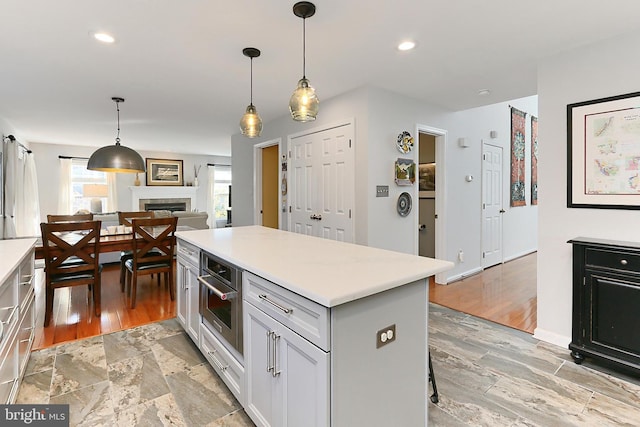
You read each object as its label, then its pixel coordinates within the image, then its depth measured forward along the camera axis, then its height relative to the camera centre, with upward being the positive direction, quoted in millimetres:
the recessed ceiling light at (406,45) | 2396 +1242
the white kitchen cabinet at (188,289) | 2307 -646
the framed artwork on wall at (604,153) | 2154 +368
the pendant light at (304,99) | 1953 +694
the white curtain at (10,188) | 5078 +344
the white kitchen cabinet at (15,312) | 1526 -603
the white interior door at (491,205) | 4781 -5
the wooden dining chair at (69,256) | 2793 -471
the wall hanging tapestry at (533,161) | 6055 +834
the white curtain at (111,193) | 8008 +386
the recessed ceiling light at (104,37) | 2248 +1248
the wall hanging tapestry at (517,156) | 5426 +872
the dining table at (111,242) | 3229 -357
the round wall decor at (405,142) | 3496 +717
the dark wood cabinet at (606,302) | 1986 -657
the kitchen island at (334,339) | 1132 -539
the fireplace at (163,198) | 8391 +268
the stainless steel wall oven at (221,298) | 1702 -546
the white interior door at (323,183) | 3510 +285
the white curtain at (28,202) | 5629 +128
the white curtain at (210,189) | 9602 +542
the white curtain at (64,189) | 7438 +462
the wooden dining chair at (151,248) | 3273 -453
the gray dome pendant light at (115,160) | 3656 +572
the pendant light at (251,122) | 2611 +713
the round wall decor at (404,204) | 3545 +17
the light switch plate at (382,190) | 3338 +164
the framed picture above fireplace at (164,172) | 8656 +1009
